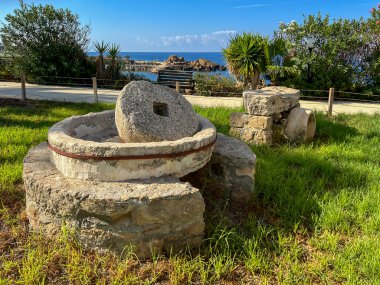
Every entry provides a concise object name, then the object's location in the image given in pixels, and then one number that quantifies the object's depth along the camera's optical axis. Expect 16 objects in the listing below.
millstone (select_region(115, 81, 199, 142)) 3.40
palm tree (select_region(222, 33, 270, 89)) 10.37
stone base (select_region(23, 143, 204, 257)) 2.70
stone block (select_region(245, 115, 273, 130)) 5.93
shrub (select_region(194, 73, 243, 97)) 11.79
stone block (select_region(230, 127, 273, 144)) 6.00
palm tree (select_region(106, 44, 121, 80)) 13.48
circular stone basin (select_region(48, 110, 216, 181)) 2.91
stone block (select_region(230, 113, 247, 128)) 6.19
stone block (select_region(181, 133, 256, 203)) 3.71
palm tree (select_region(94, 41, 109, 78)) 13.64
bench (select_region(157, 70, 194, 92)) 12.50
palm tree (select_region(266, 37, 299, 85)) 10.37
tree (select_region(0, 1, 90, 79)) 13.79
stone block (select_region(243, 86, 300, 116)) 5.91
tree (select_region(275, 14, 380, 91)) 11.17
